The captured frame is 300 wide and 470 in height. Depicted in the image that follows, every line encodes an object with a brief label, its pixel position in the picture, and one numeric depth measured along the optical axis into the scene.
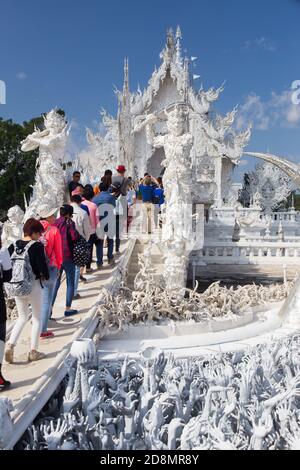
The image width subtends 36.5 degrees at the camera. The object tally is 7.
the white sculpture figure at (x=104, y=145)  19.95
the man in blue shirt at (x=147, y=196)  8.95
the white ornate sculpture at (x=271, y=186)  22.81
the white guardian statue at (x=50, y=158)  8.00
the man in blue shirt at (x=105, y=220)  6.27
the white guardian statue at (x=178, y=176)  6.92
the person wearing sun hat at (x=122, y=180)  7.41
